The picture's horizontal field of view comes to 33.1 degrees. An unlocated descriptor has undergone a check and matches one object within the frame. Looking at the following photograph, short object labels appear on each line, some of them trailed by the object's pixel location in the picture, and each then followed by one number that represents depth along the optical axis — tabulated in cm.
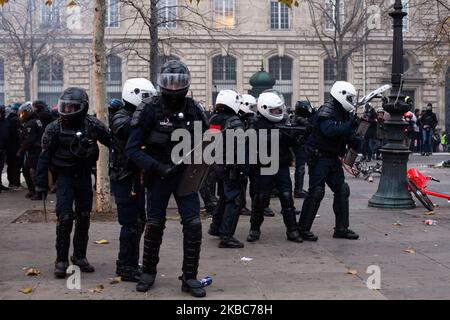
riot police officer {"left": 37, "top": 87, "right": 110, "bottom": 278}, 721
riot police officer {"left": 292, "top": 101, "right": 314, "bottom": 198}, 1224
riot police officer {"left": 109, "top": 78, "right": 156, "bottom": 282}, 691
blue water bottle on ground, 654
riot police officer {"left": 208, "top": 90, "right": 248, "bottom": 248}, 860
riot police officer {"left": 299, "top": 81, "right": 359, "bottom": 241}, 882
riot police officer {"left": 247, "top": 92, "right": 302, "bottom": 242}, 902
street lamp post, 1177
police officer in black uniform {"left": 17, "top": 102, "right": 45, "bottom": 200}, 1395
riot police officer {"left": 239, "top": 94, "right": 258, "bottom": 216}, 941
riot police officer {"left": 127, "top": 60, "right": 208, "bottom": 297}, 629
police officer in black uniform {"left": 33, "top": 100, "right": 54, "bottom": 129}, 1383
